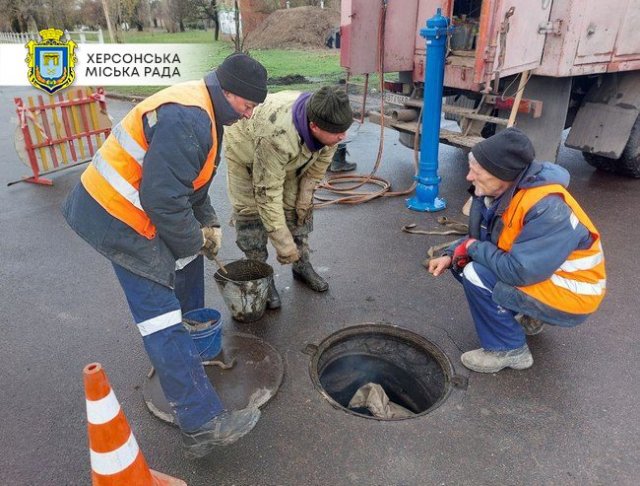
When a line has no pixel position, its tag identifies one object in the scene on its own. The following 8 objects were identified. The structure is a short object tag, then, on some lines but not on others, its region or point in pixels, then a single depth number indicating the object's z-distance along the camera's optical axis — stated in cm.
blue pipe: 472
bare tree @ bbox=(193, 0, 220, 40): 2226
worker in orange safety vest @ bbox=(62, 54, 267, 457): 203
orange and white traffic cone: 183
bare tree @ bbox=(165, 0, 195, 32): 3224
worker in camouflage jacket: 288
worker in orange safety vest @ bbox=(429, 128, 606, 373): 252
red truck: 470
